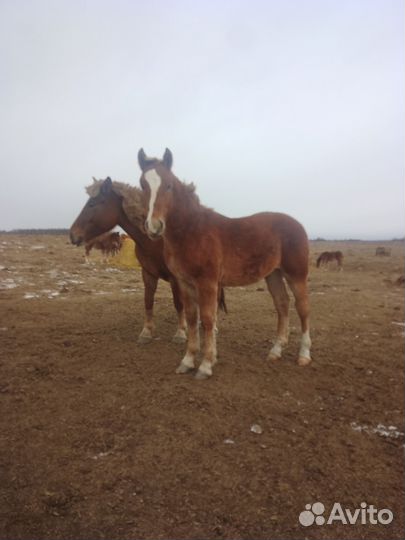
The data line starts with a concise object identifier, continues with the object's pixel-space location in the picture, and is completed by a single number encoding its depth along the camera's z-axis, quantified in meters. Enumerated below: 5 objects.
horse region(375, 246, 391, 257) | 34.03
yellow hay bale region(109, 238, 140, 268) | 20.03
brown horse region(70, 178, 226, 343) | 6.19
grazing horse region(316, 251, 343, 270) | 23.81
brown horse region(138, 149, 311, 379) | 4.82
